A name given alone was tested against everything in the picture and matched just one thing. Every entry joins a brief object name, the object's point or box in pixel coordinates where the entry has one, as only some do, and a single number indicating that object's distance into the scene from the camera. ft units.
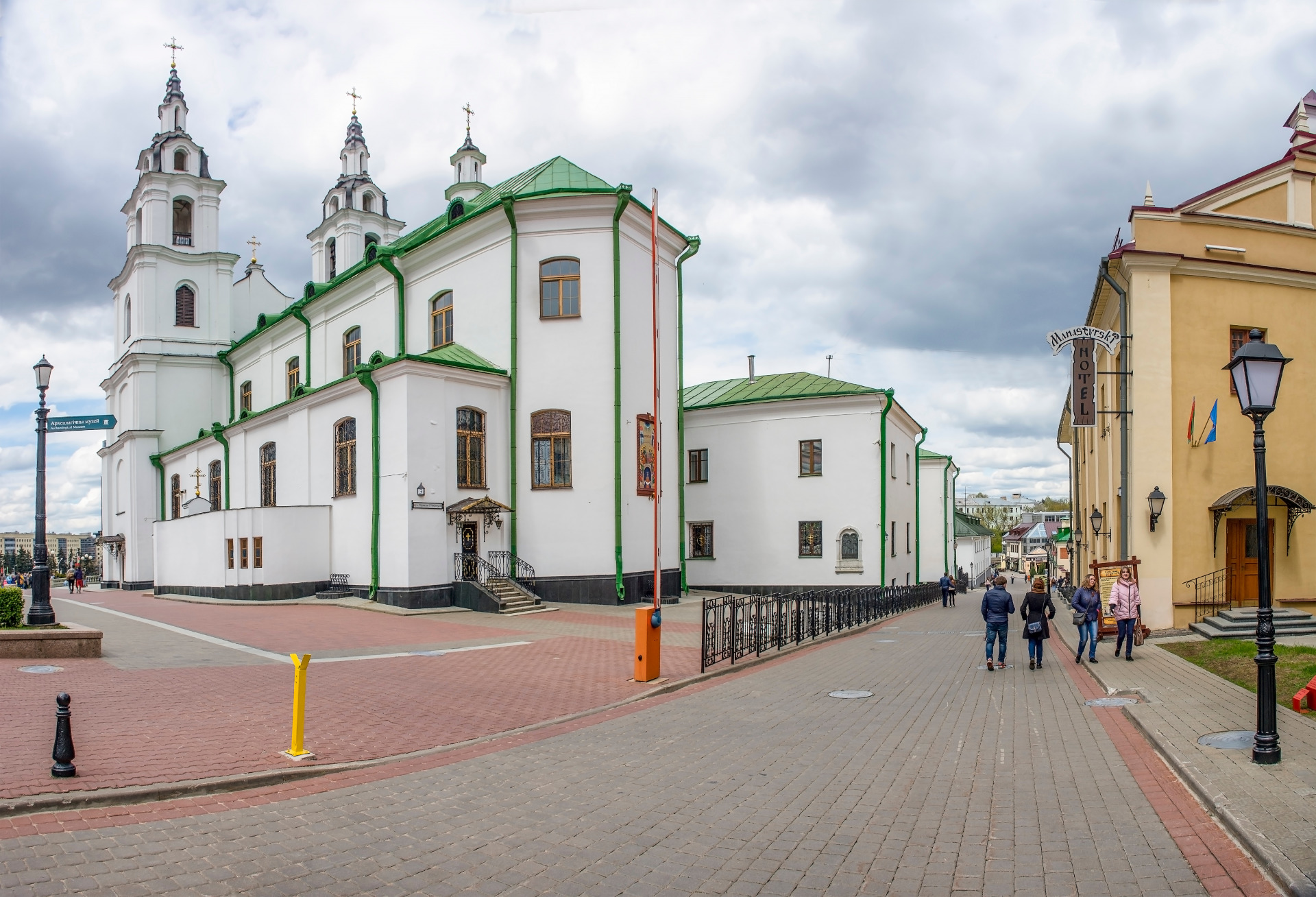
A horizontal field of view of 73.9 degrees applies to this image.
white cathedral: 79.10
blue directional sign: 54.39
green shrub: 45.65
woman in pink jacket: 48.62
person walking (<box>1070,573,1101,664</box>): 49.47
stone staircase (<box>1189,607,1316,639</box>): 56.08
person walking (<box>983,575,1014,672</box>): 47.80
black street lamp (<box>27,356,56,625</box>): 50.83
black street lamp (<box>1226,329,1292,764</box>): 24.31
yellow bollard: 25.38
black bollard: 21.98
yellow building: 60.80
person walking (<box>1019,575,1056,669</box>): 46.96
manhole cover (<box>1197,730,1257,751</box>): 26.12
